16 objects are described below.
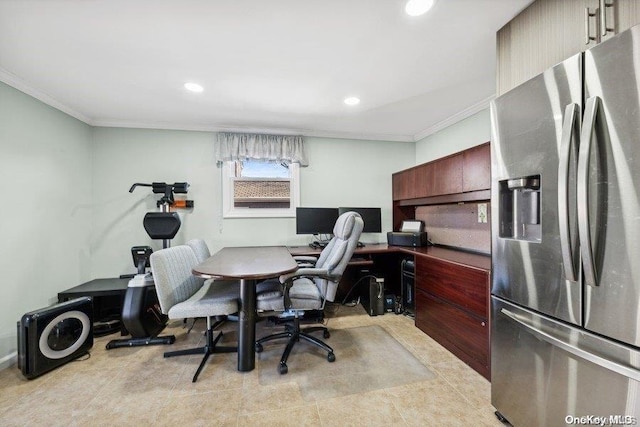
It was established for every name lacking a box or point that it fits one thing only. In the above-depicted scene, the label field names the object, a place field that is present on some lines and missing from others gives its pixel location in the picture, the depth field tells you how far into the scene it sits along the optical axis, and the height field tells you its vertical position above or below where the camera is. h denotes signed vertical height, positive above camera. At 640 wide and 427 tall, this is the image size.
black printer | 3.06 -0.27
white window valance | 3.26 +0.91
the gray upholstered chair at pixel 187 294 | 1.75 -0.62
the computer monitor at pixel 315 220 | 3.32 -0.06
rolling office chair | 1.92 -0.62
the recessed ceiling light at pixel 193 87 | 2.25 +1.19
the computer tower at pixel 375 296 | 2.96 -0.97
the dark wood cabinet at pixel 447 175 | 2.44 +0.40
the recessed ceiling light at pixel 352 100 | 2.55 +1.19
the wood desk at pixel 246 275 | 1.62 -0.38
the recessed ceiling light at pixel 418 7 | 1.37 +1.16
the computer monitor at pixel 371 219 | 3.48 -0.06
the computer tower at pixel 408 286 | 2.88 -0.84
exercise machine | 2.30 -0.71
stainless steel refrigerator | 0.88 -0.12
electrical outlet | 2.57 +0.01
